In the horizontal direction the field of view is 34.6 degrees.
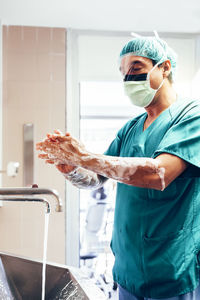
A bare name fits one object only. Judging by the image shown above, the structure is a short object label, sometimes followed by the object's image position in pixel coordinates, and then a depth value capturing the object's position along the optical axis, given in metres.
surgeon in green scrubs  1.07
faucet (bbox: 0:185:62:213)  1.01
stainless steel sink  1.03
